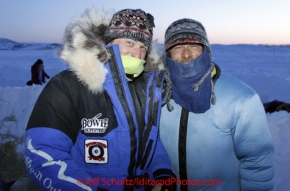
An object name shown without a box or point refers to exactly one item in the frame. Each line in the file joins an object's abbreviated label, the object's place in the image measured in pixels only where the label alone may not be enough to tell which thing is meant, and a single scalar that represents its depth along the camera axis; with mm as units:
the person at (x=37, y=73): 9805
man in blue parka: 1410
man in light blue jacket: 1740
